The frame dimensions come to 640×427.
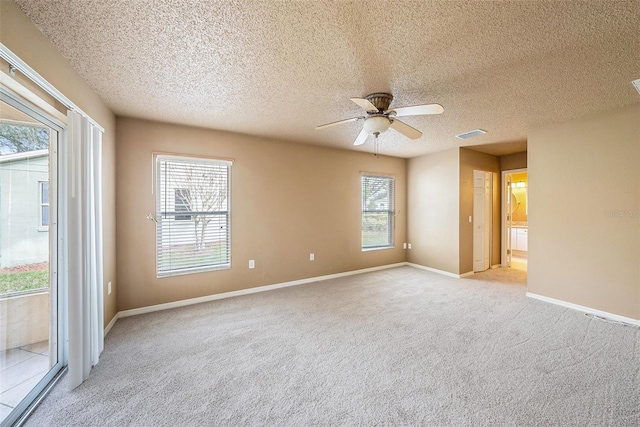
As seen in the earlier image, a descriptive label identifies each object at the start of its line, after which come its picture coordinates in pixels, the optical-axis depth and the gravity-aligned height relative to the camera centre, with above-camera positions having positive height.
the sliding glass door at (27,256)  1.59 -0.30
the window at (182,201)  3.47 +0.17
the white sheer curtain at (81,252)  1.88 -0.30
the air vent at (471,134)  3.83 +1.22
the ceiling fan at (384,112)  2.22 +0.92
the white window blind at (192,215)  3.40 -0.03
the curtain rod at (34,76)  1.36 +0.86
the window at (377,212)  5.35 +0.00
